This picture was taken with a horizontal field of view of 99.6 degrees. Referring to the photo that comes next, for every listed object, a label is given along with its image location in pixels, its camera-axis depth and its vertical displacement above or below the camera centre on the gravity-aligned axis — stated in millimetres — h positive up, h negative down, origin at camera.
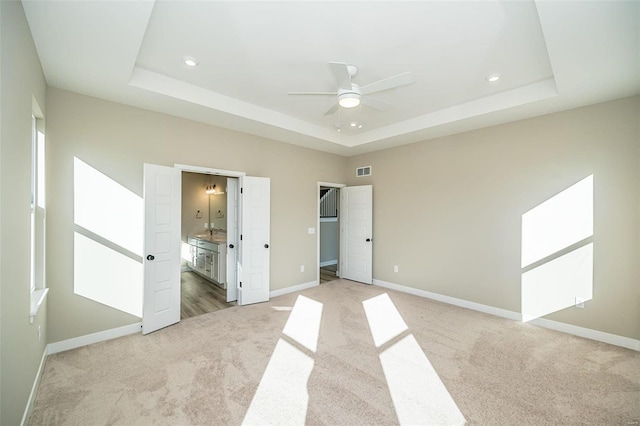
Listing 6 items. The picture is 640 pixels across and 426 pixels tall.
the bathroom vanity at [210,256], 5160 -920
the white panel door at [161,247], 3354 -456
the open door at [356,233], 5645 -447
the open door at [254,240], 4406 -469
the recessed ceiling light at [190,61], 2721 +1546
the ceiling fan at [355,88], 2340 +1192
